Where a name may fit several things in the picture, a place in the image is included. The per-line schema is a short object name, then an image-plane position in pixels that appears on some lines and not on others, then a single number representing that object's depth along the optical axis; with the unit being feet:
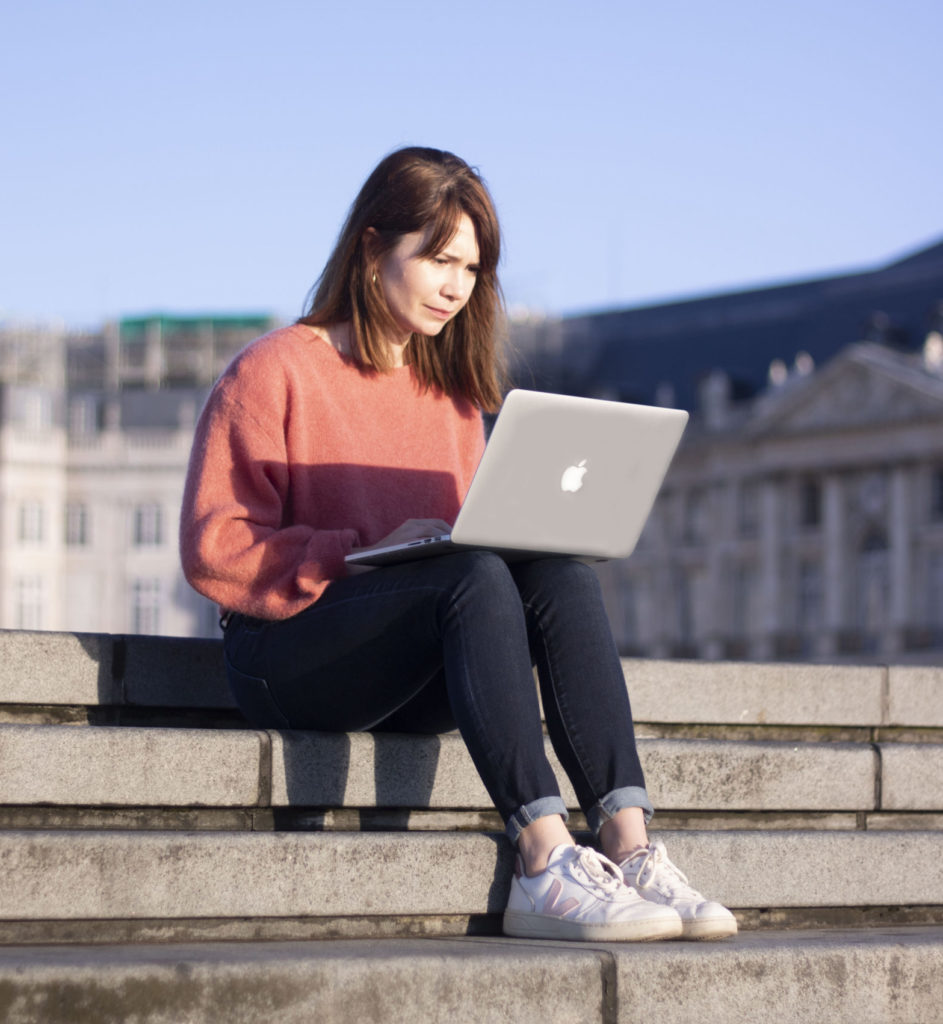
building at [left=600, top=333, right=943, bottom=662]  148.56
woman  10.77
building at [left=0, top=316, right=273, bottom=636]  183.62
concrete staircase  9.43
